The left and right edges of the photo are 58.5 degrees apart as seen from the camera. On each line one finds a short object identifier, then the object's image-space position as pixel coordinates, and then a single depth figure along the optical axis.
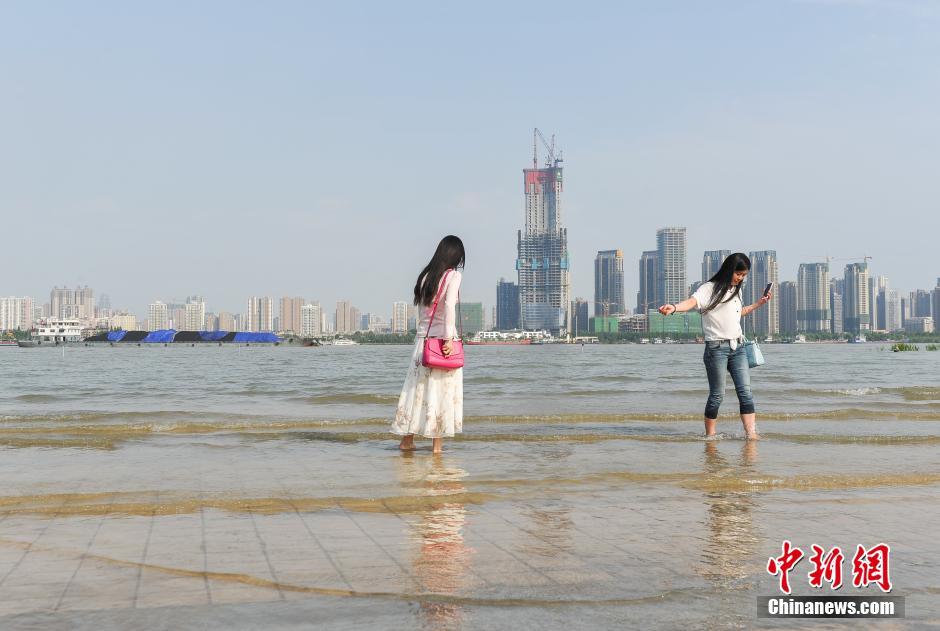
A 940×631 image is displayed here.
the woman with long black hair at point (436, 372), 8.30
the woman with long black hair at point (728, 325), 9.50
